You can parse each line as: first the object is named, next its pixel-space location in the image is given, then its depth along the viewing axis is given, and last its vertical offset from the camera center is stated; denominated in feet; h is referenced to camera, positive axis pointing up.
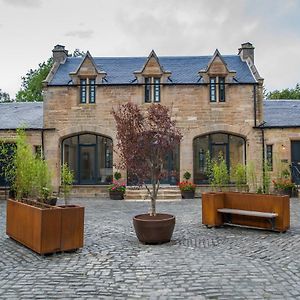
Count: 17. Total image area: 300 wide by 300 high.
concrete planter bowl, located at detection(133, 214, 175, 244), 26.30 -4.69
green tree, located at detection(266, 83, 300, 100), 131.36 +29.32
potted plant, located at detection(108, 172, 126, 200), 60.29 -3.90
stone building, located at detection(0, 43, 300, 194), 64.23 +9.28
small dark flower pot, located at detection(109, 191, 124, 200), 60.29 -4.60
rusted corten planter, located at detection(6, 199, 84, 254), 23.06 -4.14
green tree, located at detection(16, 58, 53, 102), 124.06 +30.23
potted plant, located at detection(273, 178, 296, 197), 59.31 -3.20
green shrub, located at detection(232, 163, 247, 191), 41.65 -0.91
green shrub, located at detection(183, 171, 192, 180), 63.67 -1.16
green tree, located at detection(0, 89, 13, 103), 193.59 +42.31
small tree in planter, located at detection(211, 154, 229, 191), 40.01 -0.87
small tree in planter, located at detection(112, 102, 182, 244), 27.91 +2.18
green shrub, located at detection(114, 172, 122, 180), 63.41 -1.21
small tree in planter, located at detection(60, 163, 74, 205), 44.29 -1.16
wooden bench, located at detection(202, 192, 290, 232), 31.01 -4.02
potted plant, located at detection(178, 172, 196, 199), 61.11 -3.79
